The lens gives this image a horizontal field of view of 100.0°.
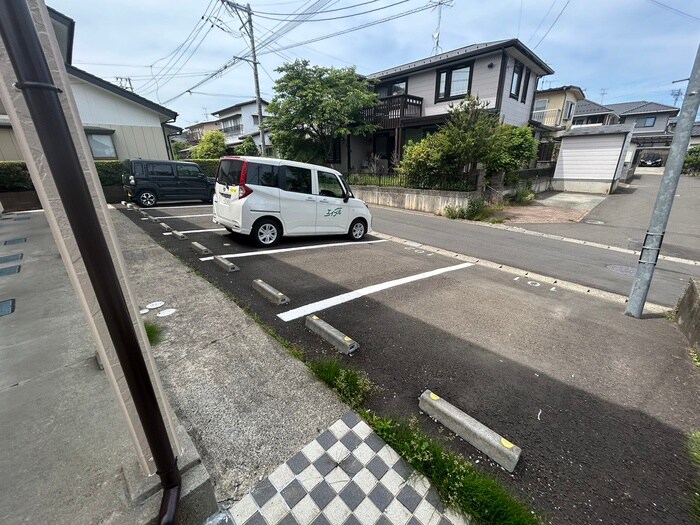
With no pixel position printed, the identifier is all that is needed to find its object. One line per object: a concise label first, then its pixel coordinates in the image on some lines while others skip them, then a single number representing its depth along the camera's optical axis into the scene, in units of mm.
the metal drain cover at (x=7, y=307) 3367
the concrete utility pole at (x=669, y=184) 3479
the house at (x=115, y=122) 12672
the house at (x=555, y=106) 20953
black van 10898
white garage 16859
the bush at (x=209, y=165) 16672
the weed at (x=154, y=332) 3010
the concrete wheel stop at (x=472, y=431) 1984
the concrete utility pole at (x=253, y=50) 15500
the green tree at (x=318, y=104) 15370
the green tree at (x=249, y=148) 25328
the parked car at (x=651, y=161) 34150
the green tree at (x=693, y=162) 26481
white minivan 5828
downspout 894
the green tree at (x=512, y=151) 11773
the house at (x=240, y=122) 31469
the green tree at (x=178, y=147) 41031
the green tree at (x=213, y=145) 28703
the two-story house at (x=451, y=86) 14008
